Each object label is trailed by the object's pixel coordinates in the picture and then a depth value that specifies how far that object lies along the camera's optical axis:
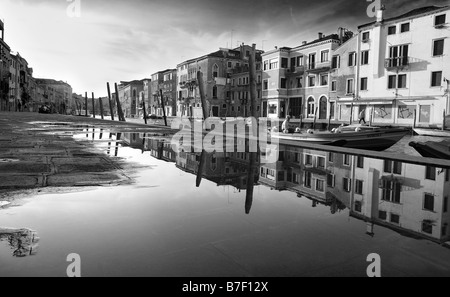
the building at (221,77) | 59.03
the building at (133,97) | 113.12
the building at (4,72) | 55.68
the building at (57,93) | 121.00
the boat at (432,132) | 24.42
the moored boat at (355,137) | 15.64
